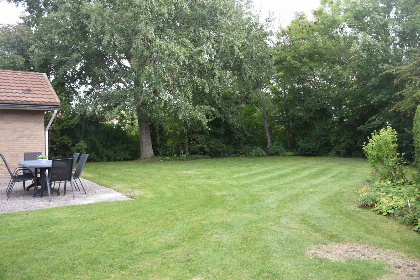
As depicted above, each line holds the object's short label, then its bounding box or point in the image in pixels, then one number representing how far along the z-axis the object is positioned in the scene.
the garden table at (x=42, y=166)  7.21
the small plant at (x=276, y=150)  20.81
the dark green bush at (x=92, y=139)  16.34
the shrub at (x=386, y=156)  6.86
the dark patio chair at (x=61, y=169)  7.10
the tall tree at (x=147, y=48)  12.72
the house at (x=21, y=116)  10.50
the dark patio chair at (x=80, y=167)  8.24
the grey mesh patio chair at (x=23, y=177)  7.54
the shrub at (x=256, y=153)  20.26
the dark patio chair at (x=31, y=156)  9.55
